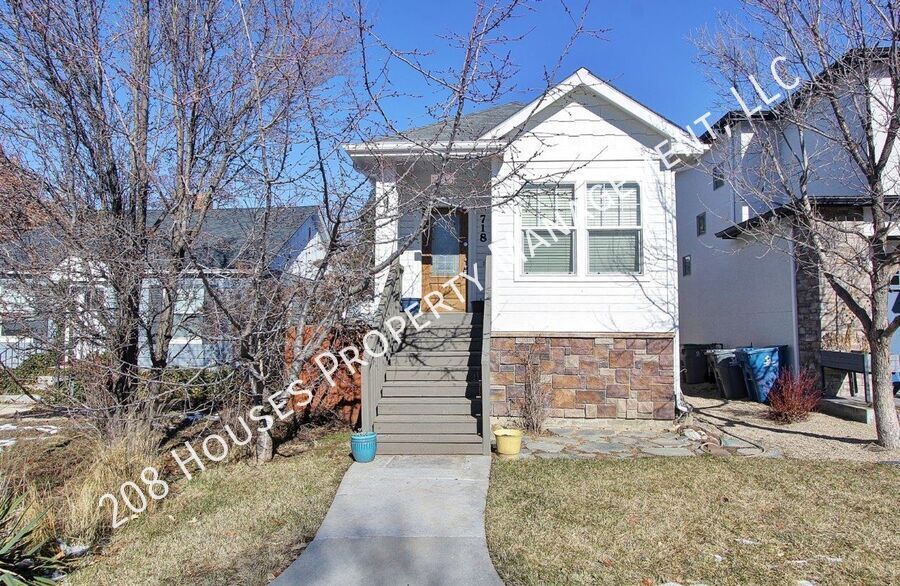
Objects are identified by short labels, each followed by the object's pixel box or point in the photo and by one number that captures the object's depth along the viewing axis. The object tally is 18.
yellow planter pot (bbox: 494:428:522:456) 6.51
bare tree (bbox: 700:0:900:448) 6.42
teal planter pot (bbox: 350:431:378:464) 6.43
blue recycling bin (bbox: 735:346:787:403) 10.07
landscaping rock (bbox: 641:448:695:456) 6.75
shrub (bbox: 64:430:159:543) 4.43
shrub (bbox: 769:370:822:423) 8.27
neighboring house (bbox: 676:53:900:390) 9.25
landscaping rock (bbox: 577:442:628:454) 6.91
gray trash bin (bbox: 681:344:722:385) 12.58
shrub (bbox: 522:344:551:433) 7.79
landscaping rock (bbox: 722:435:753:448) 6.96
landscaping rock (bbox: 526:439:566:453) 6.96
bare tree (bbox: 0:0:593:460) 5.96
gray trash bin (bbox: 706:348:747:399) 10.55
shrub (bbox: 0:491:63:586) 3.56
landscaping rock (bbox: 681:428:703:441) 7.44
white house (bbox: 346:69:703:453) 8.14
